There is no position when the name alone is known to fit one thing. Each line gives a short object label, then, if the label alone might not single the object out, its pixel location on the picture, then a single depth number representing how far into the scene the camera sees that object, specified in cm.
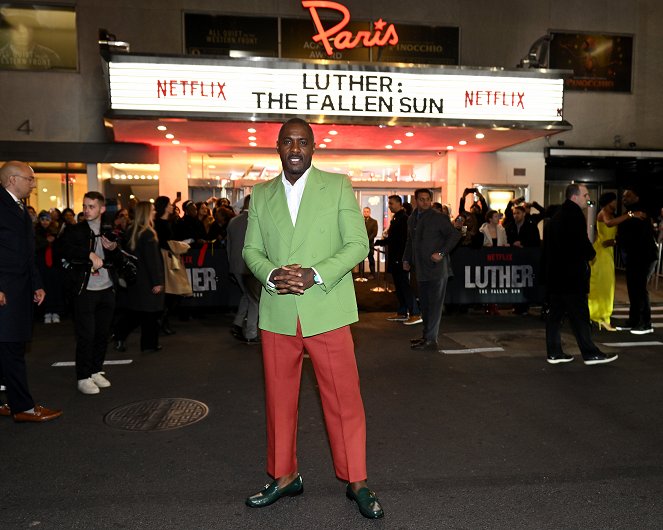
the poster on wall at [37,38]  1655
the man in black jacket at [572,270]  682
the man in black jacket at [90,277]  582
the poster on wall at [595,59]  1856
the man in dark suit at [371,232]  1641
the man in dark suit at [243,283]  808
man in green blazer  335
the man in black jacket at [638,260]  889
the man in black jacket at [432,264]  794
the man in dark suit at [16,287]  494
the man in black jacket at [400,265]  1014
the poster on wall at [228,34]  1711
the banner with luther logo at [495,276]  1076
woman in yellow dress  885
